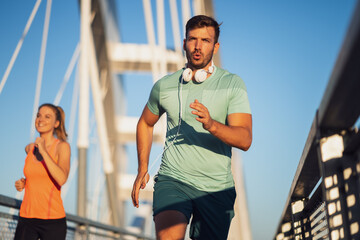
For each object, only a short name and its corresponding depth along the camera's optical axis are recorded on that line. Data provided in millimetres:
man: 2508
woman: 3508
